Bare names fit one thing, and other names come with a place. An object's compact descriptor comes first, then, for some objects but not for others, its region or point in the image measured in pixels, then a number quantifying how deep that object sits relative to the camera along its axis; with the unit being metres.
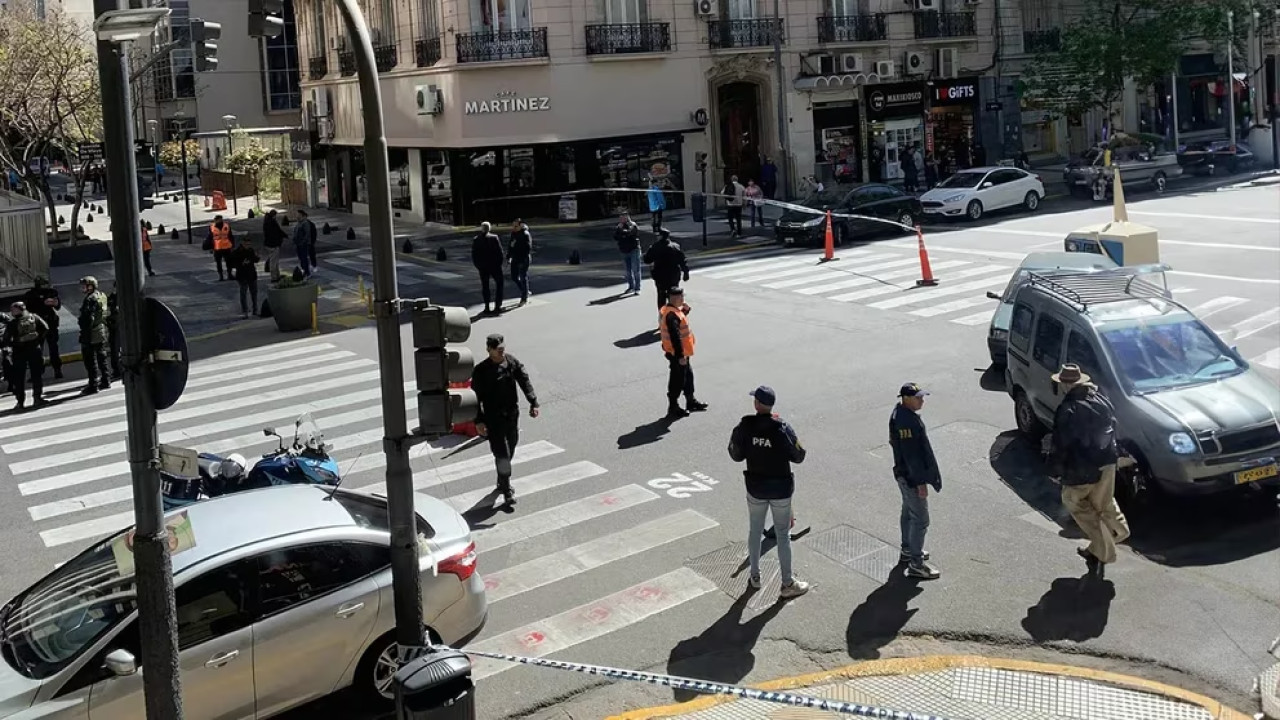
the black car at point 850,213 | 30.64
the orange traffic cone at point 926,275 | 23.61
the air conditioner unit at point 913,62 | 44.84
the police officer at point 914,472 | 10.02
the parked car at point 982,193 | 34.06
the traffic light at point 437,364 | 7.79
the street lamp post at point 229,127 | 55.81
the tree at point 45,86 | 36.41
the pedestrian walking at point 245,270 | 24.25
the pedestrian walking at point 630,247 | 23.28
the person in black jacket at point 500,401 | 12.35
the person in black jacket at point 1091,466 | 9.89
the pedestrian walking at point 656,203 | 30.83
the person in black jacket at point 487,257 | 22.59
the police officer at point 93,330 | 18.66
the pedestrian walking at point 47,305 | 19.47
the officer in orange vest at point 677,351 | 15.13
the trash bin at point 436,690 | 6.80
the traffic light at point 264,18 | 8.62
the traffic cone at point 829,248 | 27.52
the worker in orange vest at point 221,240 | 29.52
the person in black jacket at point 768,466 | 9.74
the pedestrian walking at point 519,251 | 23.06
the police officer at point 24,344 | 17.75
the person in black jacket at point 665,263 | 19.52
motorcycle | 10.87
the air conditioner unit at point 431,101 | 38.38
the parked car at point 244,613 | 7.29
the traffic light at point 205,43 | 19.25
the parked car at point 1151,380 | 10.97
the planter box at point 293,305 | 22.58
